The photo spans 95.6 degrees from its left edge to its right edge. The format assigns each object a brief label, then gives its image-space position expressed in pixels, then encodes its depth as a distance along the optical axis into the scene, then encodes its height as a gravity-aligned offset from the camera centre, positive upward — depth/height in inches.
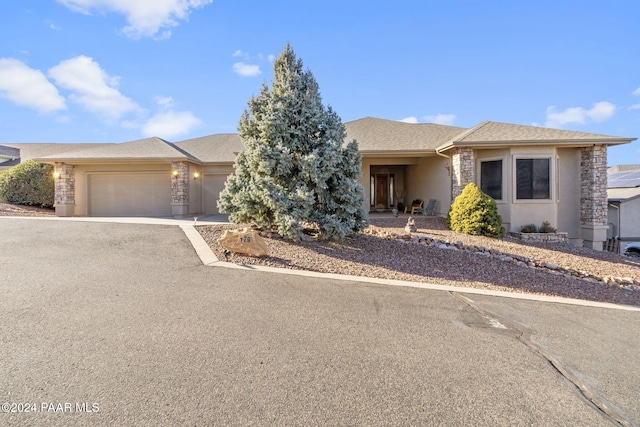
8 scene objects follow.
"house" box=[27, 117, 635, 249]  423.8 +63.6
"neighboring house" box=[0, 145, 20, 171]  732.0 +134.2
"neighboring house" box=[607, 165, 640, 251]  483.5 -17.8
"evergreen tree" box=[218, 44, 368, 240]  278.4 +41.9
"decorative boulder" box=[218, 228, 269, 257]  257.9 -31.4
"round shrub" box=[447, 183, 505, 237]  379.2 -10.7
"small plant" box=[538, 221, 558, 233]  418.0 -31.8
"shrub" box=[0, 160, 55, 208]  578.2 +46.5
